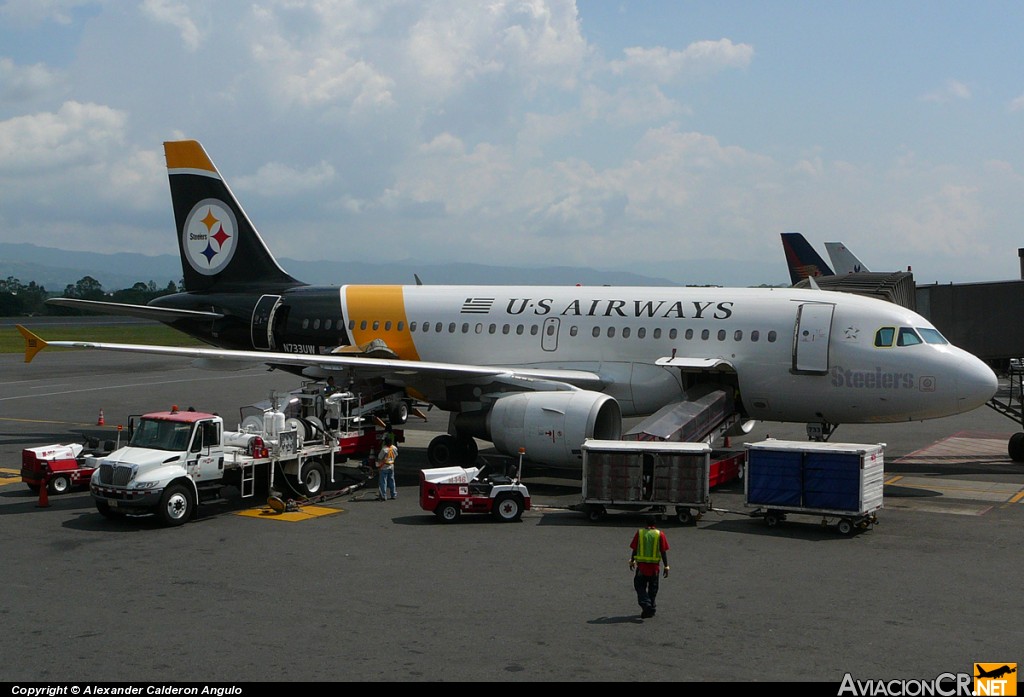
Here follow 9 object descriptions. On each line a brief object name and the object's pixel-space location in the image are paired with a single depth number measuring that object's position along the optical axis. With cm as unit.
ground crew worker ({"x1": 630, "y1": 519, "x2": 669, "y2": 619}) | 1359
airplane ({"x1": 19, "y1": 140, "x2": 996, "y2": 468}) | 2411
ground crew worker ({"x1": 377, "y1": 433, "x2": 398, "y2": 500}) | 2323
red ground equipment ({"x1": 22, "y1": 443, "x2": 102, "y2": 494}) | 2275
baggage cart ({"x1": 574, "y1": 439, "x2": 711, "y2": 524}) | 2047
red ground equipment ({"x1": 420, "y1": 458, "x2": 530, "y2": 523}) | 2061
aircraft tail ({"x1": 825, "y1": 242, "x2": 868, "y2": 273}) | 6666
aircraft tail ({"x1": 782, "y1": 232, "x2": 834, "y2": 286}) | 6397
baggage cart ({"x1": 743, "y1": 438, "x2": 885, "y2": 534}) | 1939
